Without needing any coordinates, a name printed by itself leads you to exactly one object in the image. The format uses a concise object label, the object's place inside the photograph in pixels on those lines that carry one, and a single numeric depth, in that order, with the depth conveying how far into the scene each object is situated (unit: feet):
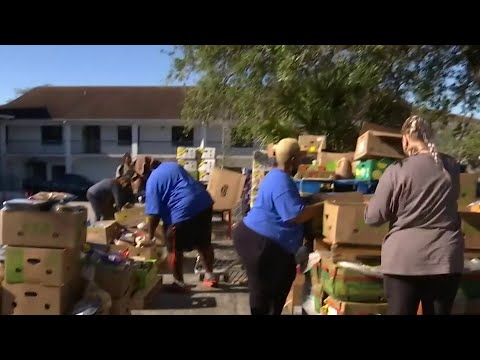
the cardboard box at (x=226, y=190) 28.58
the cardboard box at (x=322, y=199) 14.49
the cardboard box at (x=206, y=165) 35.80
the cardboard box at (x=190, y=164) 35.19
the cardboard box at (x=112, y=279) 15.70
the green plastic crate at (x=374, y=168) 18.18
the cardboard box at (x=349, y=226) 13.26
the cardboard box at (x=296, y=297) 16.05
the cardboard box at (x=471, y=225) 14.11
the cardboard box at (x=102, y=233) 21.48
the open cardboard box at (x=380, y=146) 18.07
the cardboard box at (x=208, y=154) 36.06
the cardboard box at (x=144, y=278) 17.38
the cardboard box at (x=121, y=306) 15.48
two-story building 99.66
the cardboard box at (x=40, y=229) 14.24
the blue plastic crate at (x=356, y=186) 18.40
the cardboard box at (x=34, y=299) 14.15
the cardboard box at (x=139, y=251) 20.56
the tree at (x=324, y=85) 27.94
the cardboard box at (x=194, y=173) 34.92
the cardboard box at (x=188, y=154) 35.32
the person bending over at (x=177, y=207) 18.62
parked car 87.10
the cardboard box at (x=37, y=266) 14.12
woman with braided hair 9.59
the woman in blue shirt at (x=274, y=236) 11.64
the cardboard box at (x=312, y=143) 25.45
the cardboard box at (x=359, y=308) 13.24
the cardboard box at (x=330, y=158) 21.33
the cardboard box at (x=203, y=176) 35.06
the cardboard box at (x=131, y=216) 24.94
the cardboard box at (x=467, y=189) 15.67
